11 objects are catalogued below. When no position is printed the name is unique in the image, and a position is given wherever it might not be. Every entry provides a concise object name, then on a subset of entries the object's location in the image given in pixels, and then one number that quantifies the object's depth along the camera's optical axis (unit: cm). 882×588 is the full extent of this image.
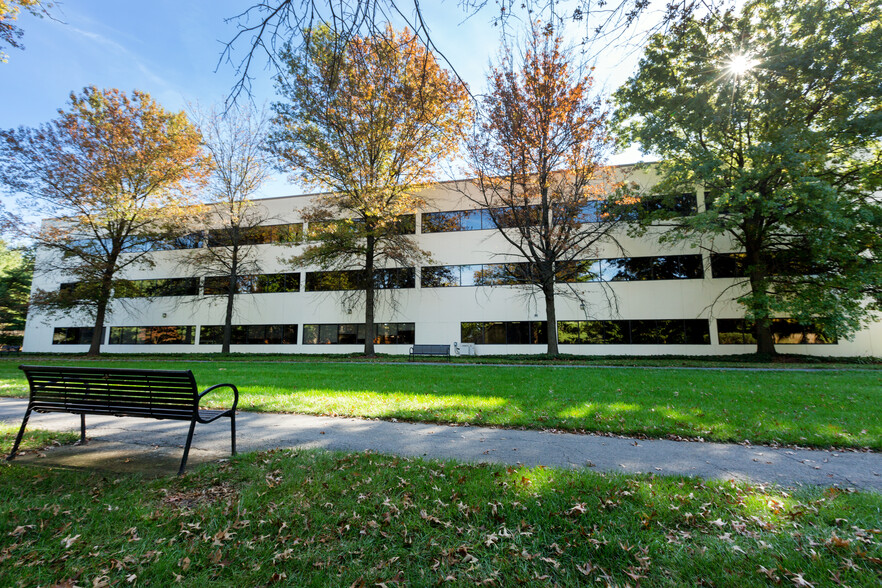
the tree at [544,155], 1778
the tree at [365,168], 1927
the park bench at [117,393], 423
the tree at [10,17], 506
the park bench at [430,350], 2345
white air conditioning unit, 2383
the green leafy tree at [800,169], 1472
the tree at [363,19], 293
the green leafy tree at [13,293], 3431
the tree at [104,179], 2305
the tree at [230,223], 2552
